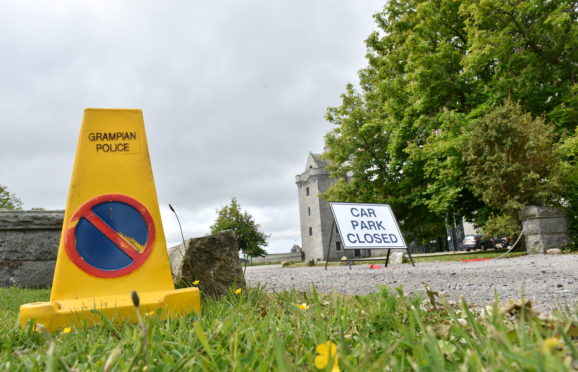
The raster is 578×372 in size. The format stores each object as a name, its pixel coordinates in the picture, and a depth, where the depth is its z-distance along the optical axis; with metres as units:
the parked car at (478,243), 23.12
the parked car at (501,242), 19.39
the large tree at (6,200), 30.15
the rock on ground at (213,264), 3.05
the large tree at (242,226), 39.75
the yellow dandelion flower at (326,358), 1.00
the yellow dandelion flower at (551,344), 0.96
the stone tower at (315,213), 35.47
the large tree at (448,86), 12.09
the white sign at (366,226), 8.39
